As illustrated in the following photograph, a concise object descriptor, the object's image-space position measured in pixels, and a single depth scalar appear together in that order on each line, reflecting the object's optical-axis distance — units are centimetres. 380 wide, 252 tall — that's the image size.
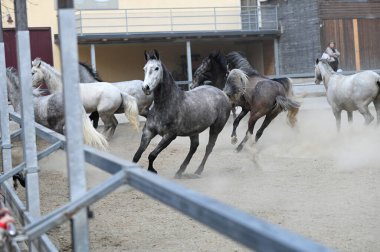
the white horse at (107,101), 1465
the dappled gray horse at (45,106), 1218
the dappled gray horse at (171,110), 960
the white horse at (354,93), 1492
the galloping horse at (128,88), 1563
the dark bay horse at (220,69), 1381
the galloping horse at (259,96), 1306
